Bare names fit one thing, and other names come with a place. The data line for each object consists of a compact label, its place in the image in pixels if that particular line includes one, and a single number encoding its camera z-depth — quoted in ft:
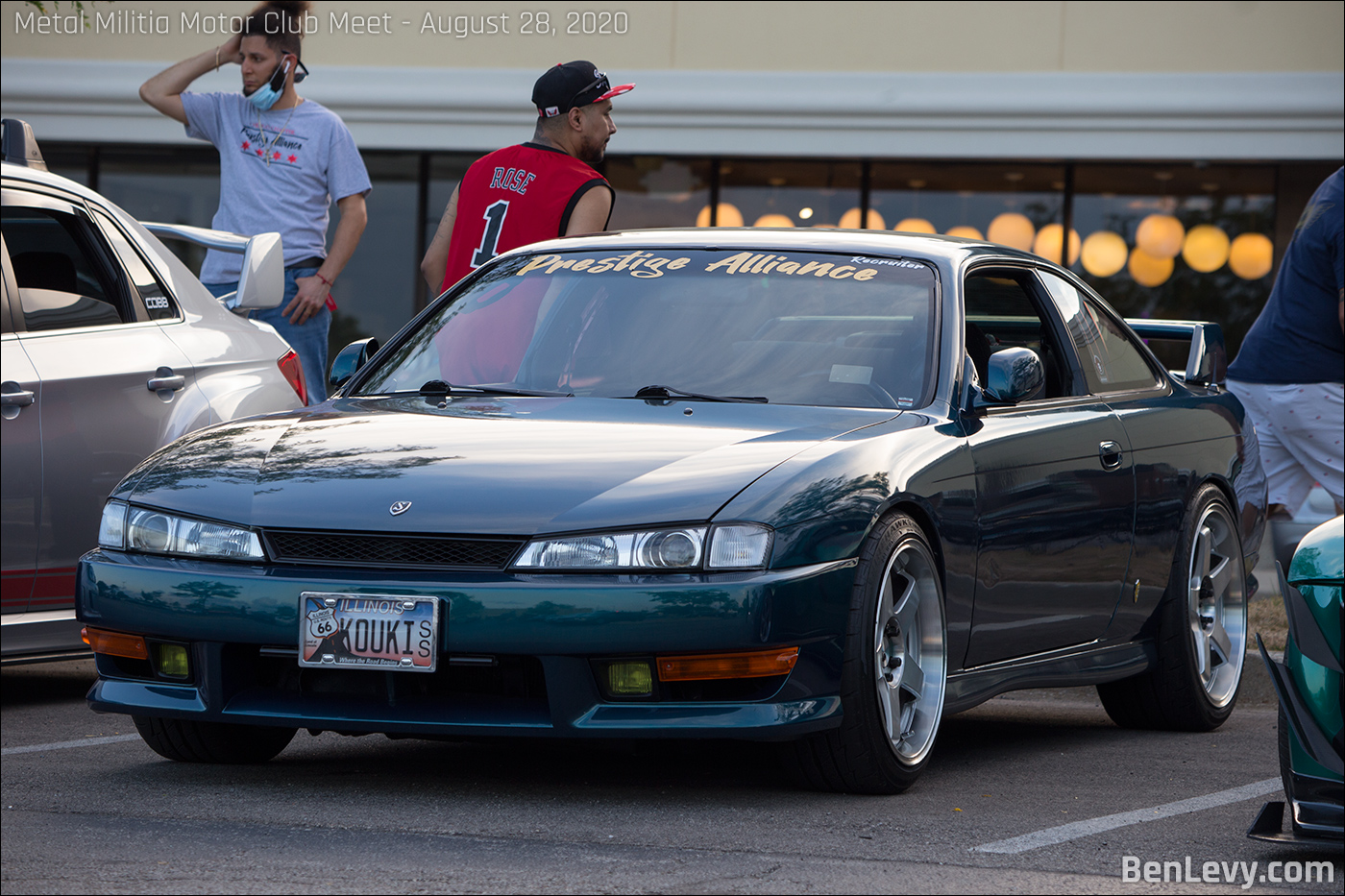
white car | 37.42
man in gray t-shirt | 52.26
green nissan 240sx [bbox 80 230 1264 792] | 26.39
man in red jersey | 43.92
